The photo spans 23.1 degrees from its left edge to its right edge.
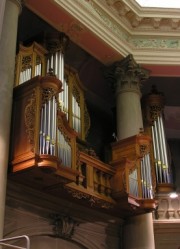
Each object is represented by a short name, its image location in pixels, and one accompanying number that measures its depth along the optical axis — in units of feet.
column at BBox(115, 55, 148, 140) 32.30
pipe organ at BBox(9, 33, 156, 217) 22.17
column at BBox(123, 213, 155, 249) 28.68
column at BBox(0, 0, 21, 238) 20.71
